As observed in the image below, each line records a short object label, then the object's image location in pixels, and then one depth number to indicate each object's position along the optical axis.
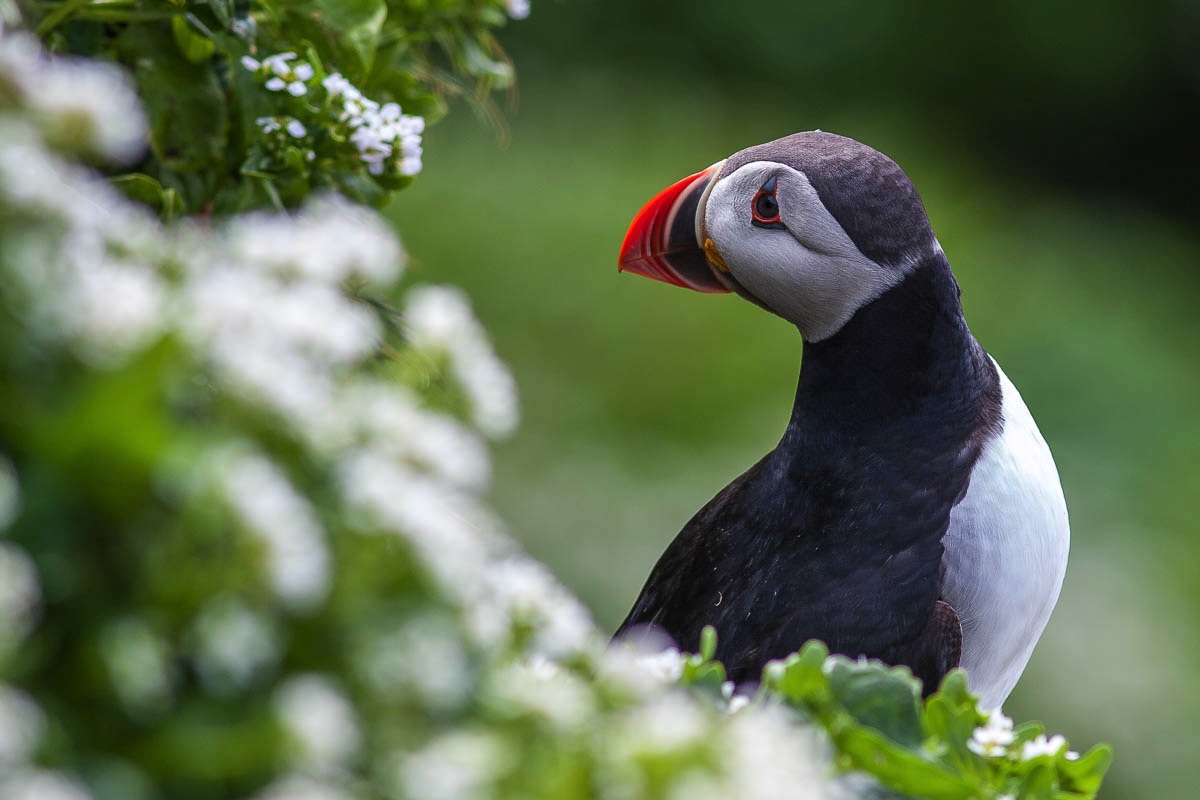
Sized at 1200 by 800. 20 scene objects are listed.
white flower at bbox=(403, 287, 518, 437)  3.35
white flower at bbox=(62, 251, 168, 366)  2.53
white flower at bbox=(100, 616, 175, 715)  2.40
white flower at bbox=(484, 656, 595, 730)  2.85
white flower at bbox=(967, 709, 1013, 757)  3.46
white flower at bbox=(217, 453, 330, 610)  2.44
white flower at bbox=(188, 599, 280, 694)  2.46
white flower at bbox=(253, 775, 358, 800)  2.35
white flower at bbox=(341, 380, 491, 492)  2.89
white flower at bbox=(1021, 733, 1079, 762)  3.46
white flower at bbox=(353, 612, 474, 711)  2.67
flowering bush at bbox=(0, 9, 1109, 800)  2.45
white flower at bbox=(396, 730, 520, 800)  2.53
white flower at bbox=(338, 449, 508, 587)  2.69
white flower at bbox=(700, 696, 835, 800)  2.55
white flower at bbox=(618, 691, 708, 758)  2.57
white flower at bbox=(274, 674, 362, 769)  2.43
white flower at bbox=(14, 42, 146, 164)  2.66
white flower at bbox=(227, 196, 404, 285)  3.13
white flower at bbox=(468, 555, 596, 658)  3.27
